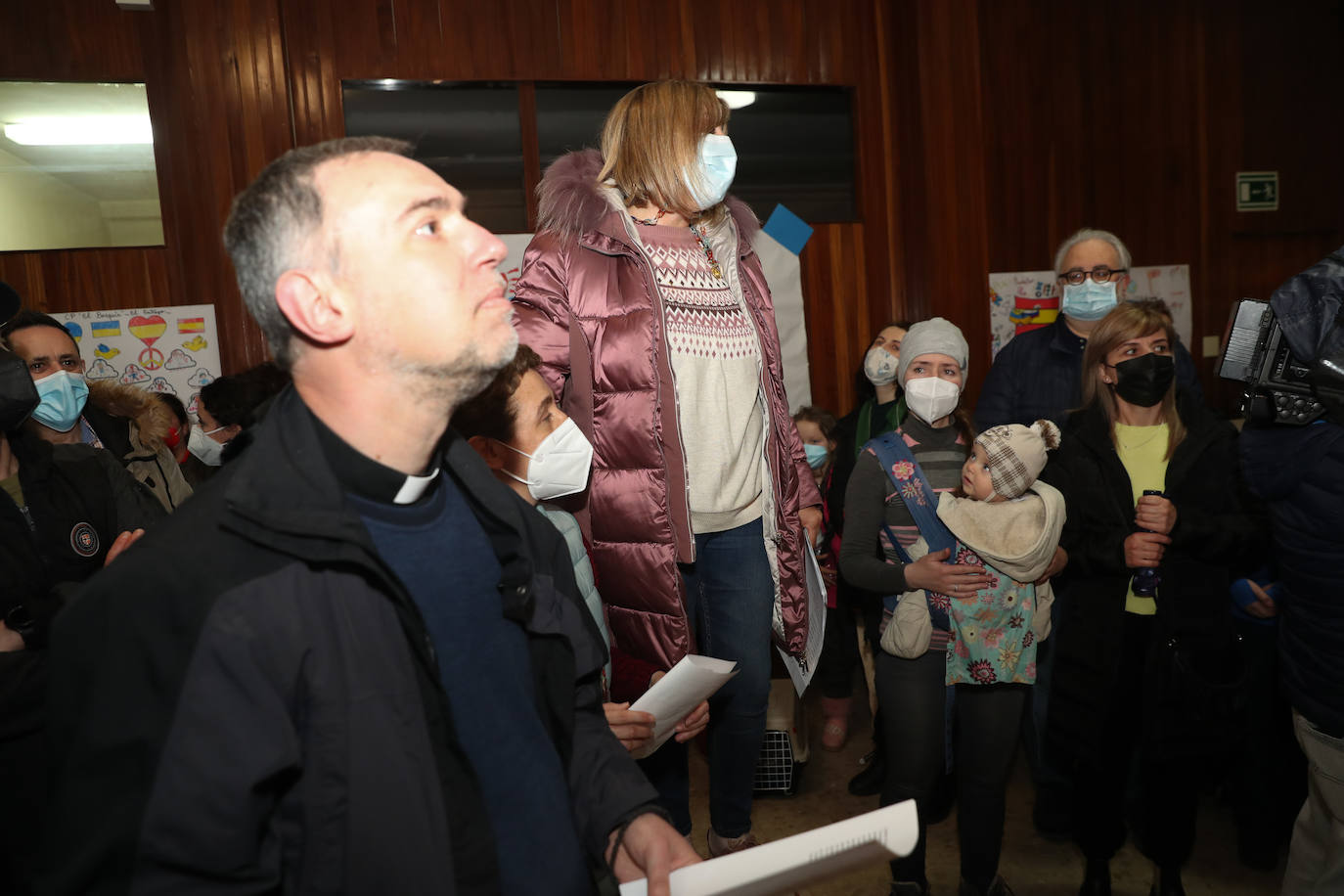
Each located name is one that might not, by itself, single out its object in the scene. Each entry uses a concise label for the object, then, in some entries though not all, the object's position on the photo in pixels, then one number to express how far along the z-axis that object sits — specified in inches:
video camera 70.0
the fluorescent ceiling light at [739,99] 198.1
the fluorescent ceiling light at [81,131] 163.9
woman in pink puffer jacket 79.4
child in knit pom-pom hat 91.0
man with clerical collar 32.6
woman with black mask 95.0
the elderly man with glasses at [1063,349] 117.9
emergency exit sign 234.8
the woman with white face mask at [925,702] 91.1
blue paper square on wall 149.3
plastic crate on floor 127.3
